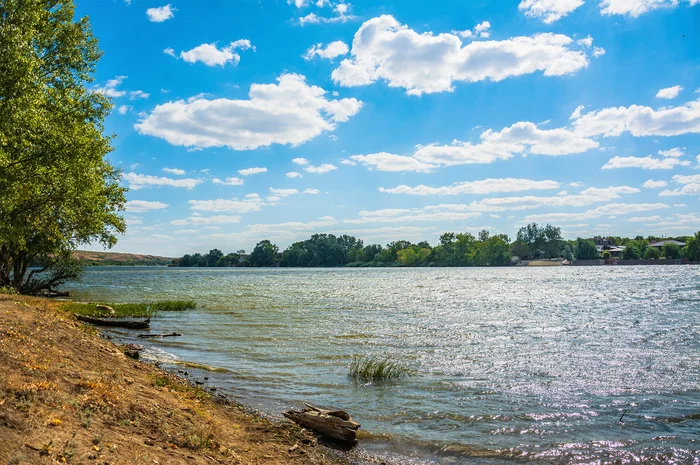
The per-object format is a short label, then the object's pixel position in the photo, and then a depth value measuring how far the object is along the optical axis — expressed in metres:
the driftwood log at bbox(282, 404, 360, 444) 10.45
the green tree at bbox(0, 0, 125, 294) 19.98
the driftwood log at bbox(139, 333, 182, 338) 24.20
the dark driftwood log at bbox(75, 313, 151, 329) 26.51
